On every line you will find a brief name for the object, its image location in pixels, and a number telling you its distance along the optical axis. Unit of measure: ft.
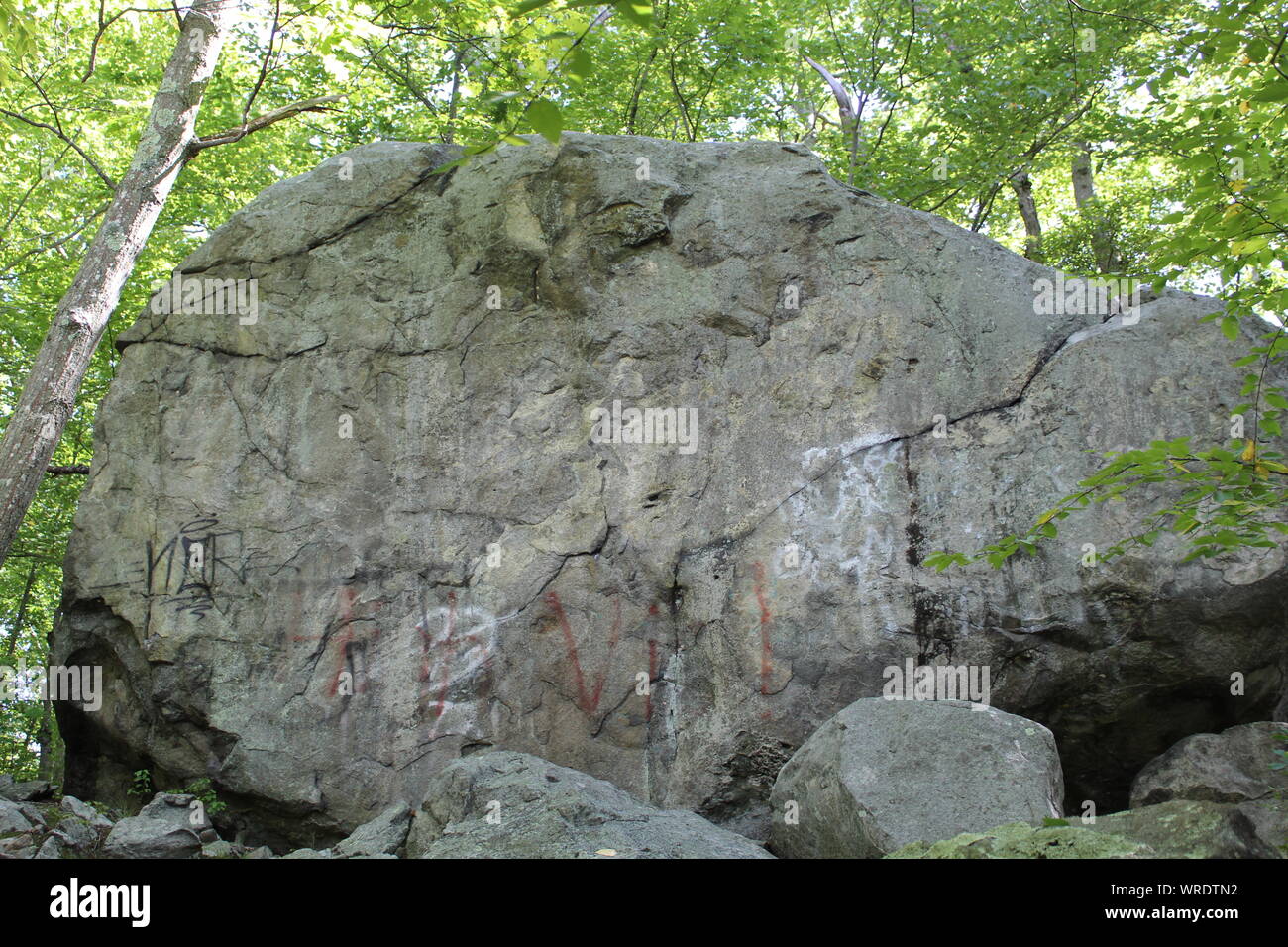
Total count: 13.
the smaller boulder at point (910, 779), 14.96
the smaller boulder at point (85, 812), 19.66
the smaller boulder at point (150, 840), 18.60
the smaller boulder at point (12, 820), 18.38
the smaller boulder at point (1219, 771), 18.62
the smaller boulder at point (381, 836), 16.55
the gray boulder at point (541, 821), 14.32
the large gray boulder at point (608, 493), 20.70
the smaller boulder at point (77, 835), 18.19
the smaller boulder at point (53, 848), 17.31
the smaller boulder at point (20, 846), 17.28
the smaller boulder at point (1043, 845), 9.67
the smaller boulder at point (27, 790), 22.35
